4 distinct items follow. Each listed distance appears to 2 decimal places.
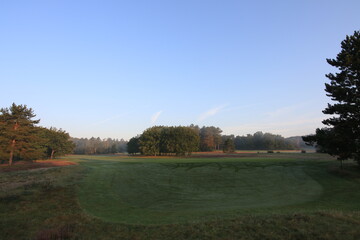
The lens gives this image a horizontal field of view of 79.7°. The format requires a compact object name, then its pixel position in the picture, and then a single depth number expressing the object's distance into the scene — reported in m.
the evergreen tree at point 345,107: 22.06
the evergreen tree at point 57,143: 71.00
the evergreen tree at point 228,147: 87.19
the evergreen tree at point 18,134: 44.38
